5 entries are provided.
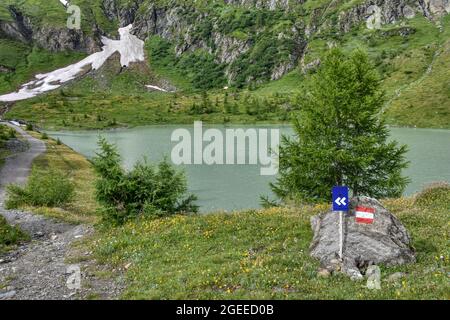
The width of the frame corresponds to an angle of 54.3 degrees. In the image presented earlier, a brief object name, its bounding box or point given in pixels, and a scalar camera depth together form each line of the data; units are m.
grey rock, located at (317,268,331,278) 17.08
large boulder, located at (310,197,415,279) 18.02
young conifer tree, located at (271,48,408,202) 36.91
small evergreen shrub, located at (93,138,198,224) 29.23
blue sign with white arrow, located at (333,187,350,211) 18.50
